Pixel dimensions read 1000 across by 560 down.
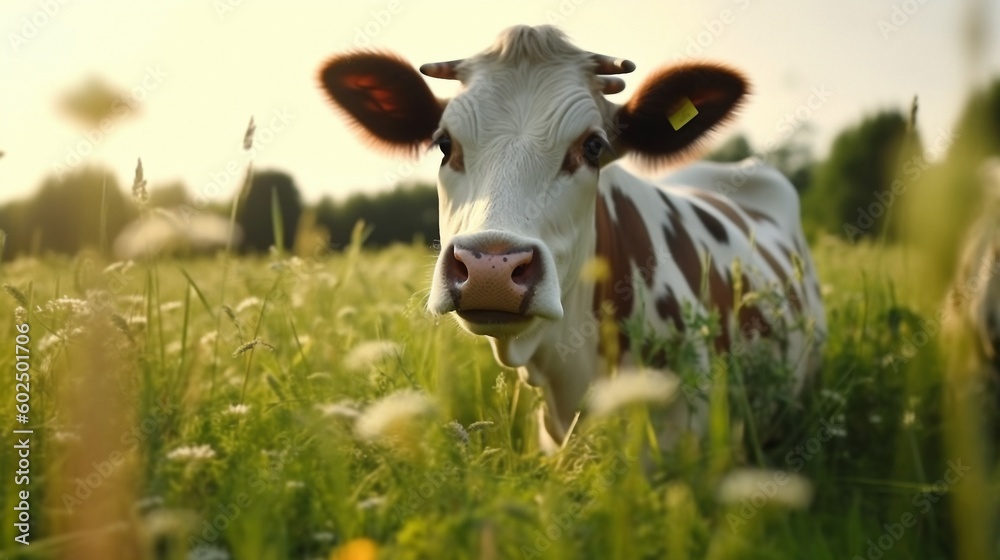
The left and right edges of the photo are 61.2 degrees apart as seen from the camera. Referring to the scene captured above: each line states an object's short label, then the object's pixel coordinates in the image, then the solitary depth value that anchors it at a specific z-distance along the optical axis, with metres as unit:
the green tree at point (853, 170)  26.17
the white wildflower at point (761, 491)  1.79
